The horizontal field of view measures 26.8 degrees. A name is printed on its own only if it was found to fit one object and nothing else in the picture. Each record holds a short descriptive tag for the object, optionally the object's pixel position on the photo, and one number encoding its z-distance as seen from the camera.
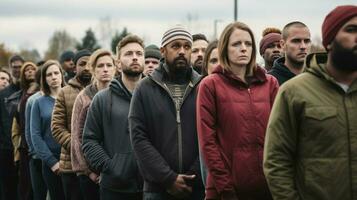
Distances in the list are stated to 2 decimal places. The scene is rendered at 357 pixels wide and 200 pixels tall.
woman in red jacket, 6.19
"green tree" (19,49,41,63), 120.50
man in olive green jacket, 5.08
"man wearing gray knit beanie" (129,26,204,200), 6.92
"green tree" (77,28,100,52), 69.06
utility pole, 28.43
